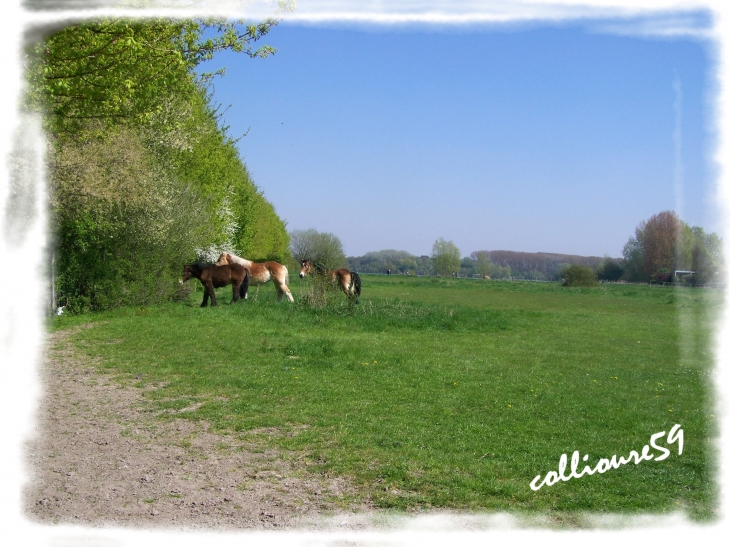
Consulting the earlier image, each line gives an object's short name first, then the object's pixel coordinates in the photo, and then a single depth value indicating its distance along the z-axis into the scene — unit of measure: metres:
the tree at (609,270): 73.44
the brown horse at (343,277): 23.00
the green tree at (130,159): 10.91
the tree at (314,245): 66.65
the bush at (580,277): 61.62
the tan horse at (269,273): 26.61
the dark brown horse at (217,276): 23.34
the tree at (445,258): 114.00
